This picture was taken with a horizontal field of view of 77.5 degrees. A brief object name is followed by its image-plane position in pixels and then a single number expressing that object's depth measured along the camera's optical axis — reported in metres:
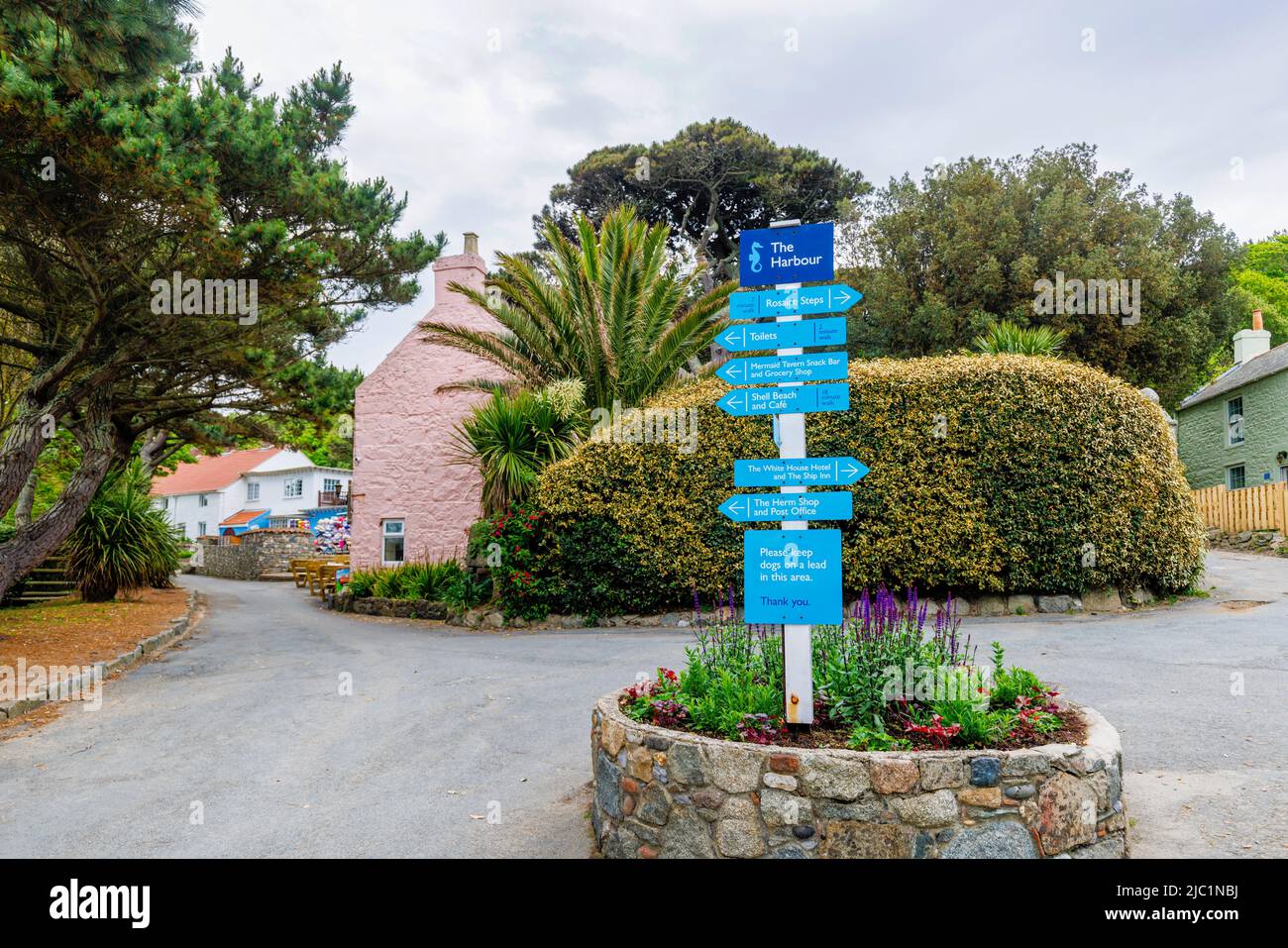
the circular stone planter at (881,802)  3.73
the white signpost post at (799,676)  4.42
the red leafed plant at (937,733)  4.07
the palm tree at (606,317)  14.49
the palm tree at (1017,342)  13.48
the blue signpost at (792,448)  4.54
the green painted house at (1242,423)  24.17
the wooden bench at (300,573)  27.14
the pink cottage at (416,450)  19.17
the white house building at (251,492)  45.53
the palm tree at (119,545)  15.87
